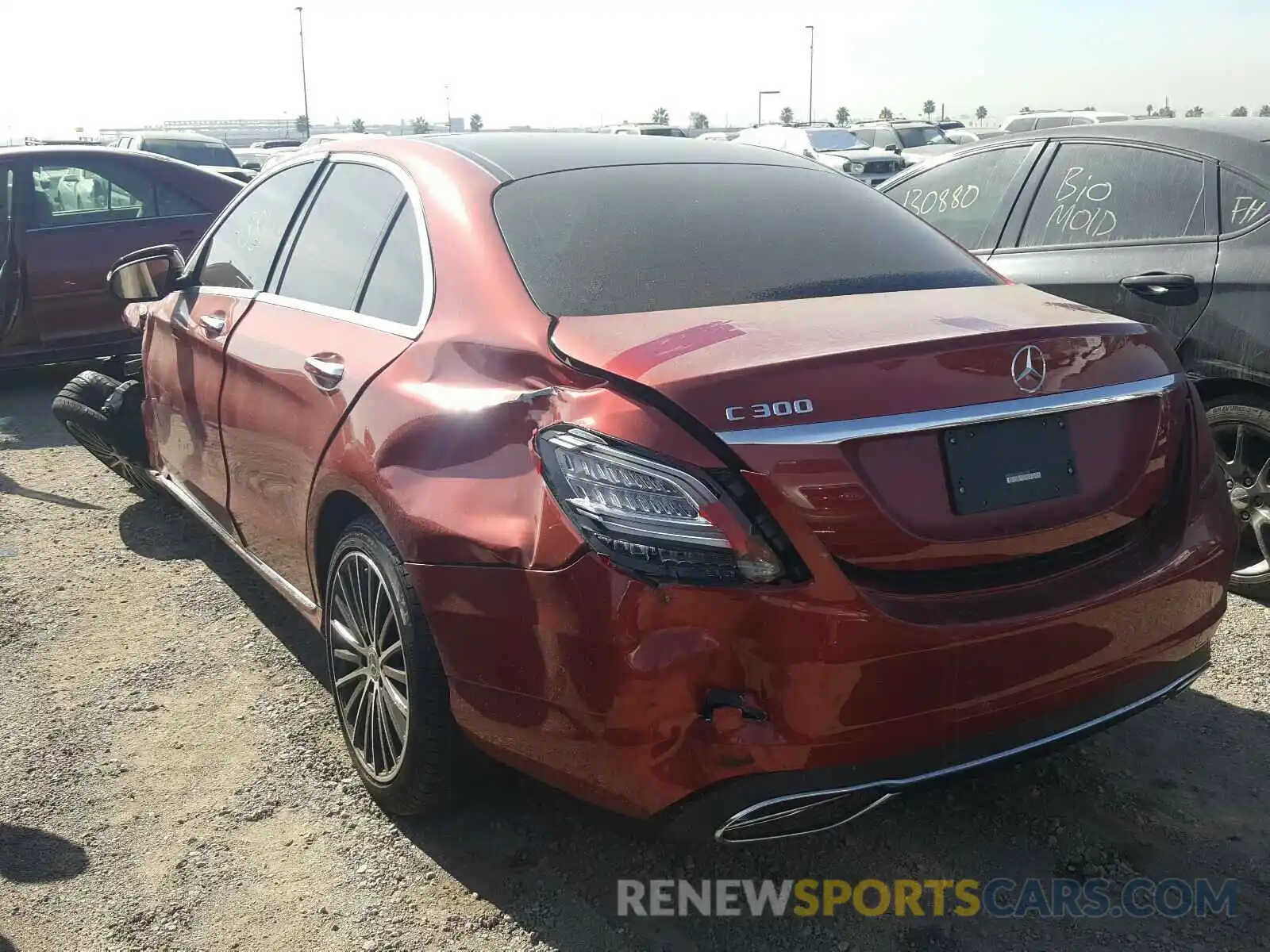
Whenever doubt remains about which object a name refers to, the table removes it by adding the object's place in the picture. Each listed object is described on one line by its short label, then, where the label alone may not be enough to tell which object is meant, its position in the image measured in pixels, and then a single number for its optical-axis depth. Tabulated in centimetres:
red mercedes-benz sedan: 202
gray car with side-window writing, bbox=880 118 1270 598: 392
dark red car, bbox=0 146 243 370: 755
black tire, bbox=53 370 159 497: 509
